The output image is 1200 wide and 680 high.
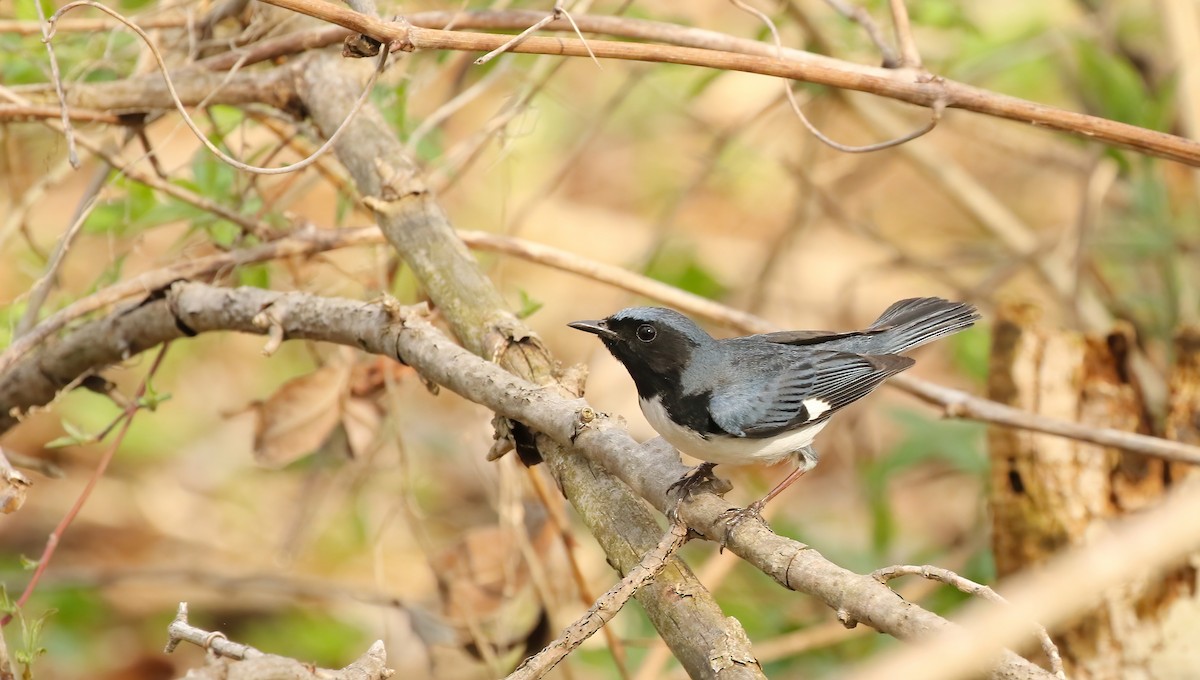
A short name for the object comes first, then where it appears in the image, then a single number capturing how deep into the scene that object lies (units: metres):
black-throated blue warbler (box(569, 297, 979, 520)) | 6.30
